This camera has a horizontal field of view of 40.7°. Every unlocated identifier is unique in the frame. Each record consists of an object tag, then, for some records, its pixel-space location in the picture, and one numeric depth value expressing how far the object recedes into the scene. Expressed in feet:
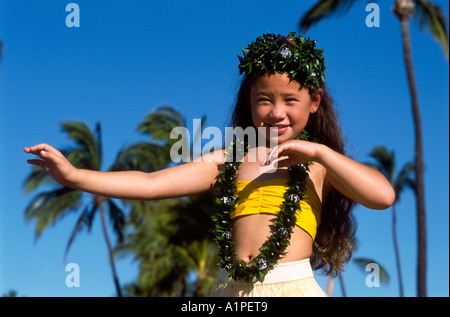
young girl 9.20
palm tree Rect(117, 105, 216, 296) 72.84
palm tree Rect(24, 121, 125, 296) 76.28
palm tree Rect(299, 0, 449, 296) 52.75
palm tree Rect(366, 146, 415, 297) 89.30
